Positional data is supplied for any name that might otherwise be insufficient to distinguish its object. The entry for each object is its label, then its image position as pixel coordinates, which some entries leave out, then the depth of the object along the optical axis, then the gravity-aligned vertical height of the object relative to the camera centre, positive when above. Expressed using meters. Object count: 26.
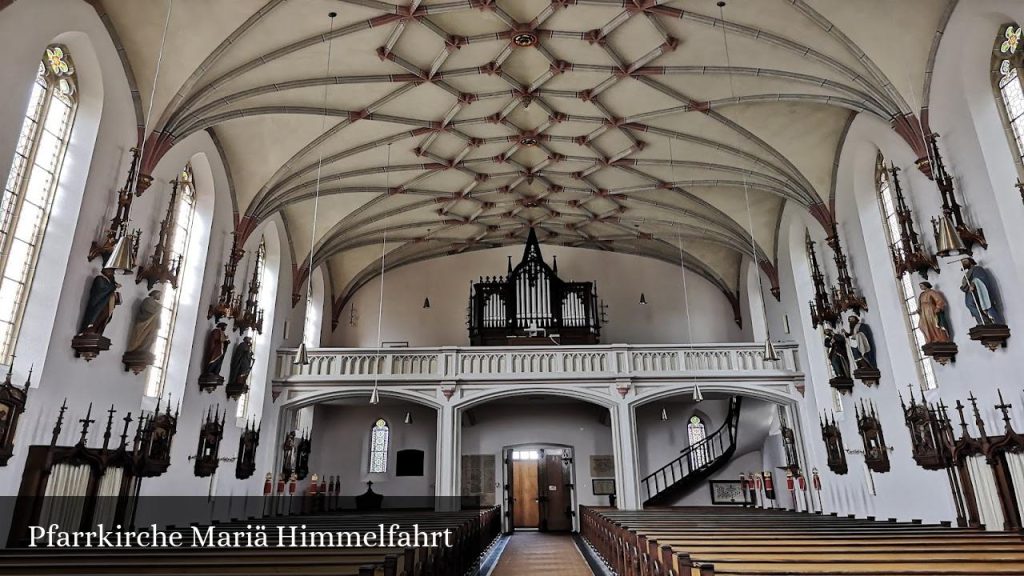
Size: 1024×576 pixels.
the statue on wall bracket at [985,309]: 8.82 +2.65
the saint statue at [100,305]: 9.08 +2.99
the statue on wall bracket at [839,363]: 13.34 +2.97
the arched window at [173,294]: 11.69 +4.09
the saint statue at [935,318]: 9.91 +2.85
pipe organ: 18.72 +5.85
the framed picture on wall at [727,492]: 19.38 +0.60
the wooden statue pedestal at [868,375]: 12.26 +2.48
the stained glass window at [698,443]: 19.67 +2.05
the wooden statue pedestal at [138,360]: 10.24 +2.48
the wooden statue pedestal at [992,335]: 8.78 +2.29
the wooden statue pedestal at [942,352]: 9.84 +2.33
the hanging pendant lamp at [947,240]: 8.67 +3.53
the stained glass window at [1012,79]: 8.84 +5.79
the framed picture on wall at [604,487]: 19.66 +0.81
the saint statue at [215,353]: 12.70 +3.20
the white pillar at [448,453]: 15.53 +1.51
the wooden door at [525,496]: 20.20 +0.61
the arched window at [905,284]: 11.24 +3.95
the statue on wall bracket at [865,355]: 12.30 +2.89
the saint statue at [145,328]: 10.36 +3.01
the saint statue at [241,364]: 13.76 +3.24
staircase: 19.09 +1.38
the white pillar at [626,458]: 15.42 +1.33
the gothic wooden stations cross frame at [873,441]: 12.15 +1.29
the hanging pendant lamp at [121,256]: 7.75 +3.14
